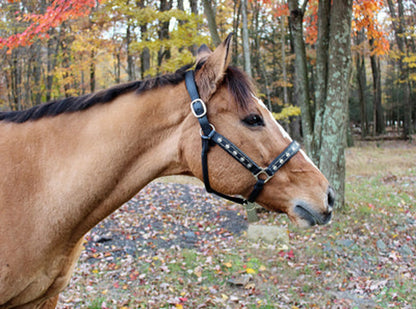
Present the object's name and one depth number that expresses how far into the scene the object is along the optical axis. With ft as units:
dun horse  6.62
